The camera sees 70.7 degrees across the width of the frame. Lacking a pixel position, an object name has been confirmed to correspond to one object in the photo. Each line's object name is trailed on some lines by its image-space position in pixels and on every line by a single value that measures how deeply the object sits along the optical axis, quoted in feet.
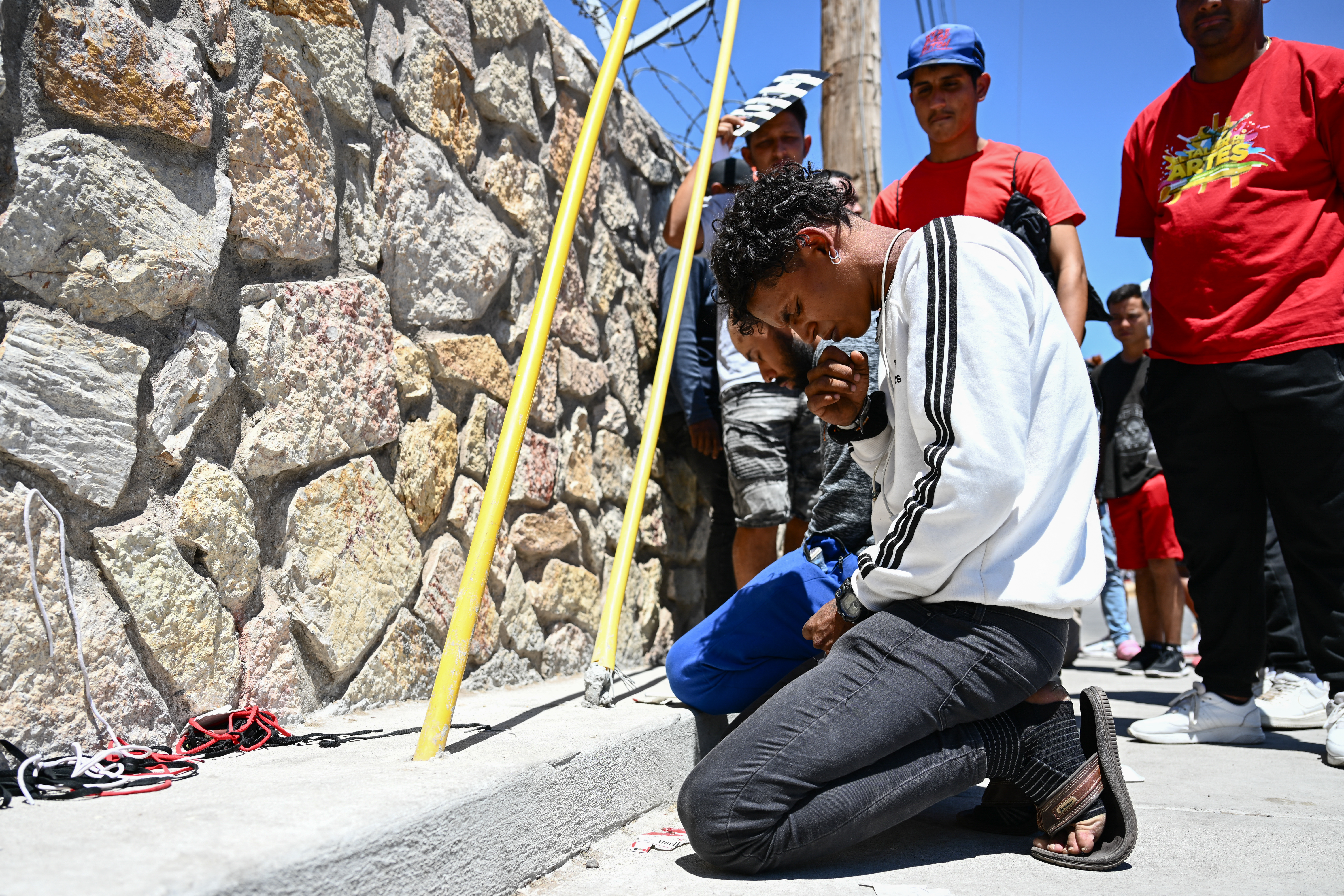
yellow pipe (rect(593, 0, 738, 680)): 7.61
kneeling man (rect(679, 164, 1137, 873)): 4.84
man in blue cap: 8.80
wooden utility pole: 14.79
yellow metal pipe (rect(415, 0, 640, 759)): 5.18
